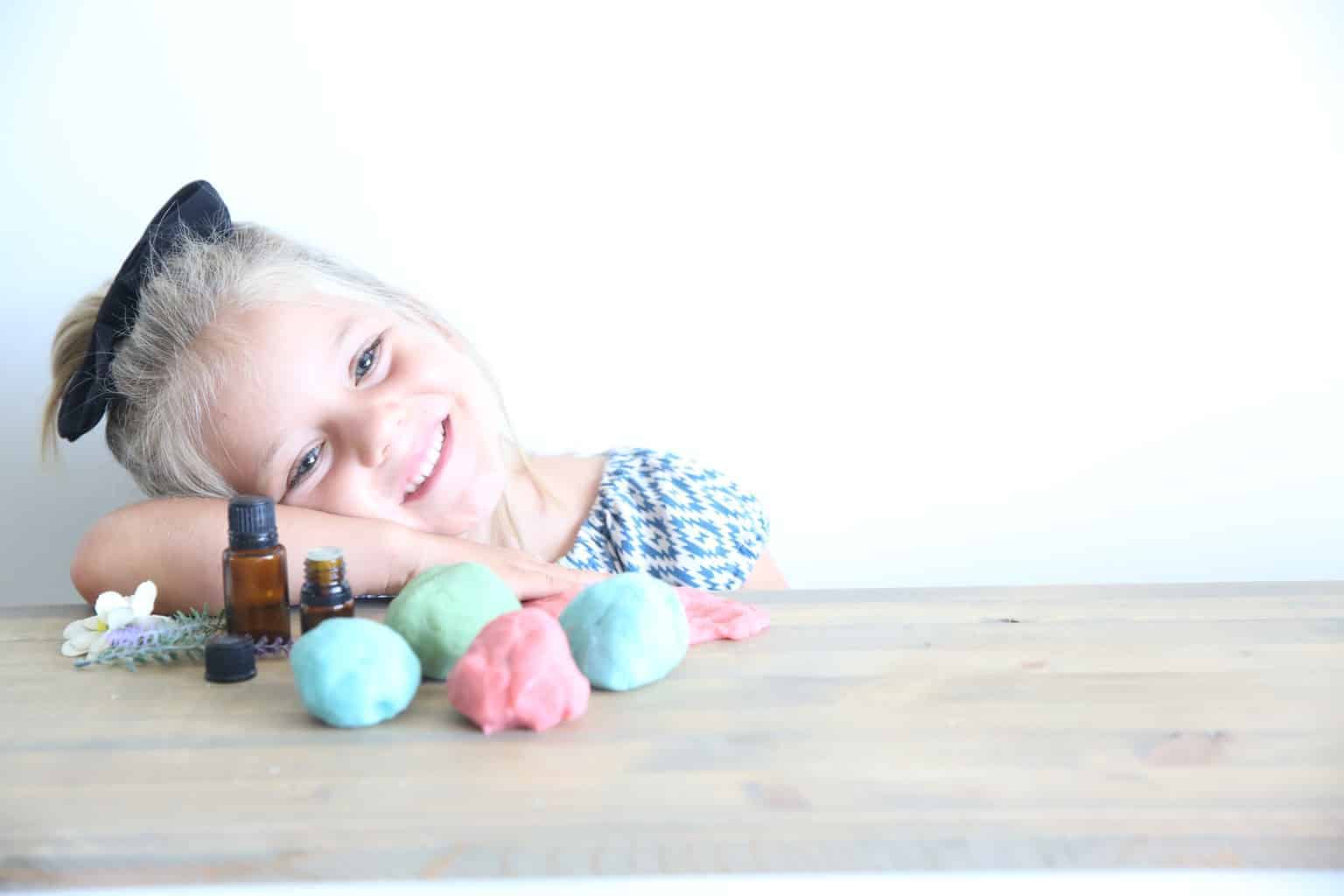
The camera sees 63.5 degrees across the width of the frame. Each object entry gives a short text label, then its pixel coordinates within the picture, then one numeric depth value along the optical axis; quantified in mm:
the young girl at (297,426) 1024
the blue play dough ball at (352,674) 666
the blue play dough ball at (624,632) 721
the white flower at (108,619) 866
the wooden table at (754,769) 526
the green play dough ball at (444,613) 749
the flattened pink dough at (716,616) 842
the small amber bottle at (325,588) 807
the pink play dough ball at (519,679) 654
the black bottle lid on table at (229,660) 765
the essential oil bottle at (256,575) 791
